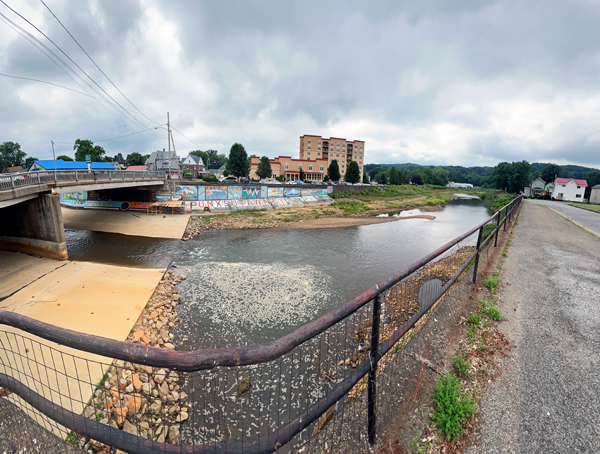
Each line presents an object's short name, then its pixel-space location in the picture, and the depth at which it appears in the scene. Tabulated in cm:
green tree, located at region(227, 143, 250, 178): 6800
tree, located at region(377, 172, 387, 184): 9991
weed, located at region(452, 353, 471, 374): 409
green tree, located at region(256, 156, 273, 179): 7800
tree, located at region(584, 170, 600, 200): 8931
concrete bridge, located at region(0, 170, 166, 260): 1862
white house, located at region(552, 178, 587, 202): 6750
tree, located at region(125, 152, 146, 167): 10281
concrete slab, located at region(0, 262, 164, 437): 761
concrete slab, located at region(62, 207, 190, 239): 2841
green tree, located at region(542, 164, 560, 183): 11001
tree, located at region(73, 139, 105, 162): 8881
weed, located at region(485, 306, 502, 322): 552
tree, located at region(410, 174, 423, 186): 13200
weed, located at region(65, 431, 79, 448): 472
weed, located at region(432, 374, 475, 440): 317
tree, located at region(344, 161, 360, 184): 7881
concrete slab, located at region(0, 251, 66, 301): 1388
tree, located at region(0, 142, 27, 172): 10675
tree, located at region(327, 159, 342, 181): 8000
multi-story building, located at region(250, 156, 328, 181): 8534
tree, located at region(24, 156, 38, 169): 10476
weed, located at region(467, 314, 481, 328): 539
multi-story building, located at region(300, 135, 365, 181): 10431
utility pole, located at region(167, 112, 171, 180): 4046
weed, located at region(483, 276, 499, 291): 708
